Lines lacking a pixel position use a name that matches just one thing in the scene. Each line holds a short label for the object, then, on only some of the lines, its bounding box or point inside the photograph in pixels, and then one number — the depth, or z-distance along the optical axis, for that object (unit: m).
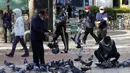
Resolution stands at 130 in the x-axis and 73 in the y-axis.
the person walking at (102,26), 17.70
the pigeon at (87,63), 11.78
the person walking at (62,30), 15.97
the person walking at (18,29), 14.61
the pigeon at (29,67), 11.52
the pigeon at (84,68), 11.17
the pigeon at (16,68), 11.47
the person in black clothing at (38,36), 11.39
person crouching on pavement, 12.15
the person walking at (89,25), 18.62
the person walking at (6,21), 19.69
